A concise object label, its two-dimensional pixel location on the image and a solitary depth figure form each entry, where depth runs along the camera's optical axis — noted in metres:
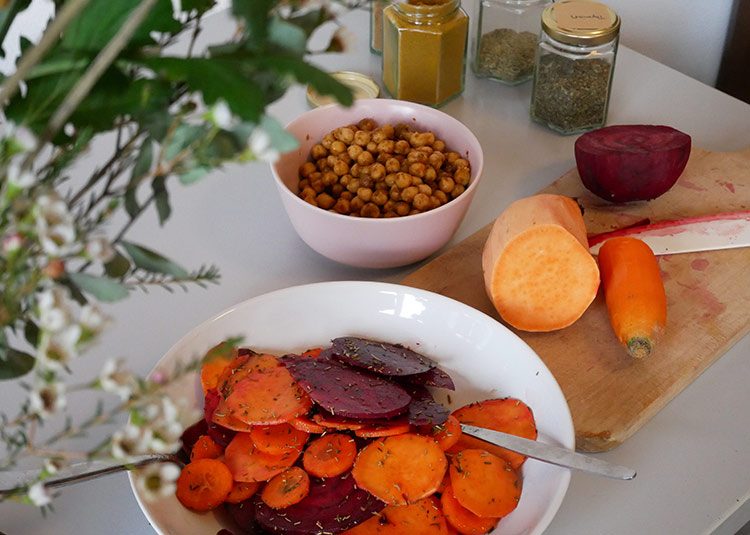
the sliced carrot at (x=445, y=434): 0.82
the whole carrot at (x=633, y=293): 0.97
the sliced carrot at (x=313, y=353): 0.92
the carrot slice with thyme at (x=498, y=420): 0.85
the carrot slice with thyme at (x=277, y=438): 0.81
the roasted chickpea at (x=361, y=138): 1.13
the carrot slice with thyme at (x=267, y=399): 0.81
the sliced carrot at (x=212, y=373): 0.88
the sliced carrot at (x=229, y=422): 0.82
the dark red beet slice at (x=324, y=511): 0.76
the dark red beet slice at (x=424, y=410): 0.81
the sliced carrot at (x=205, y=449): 0.82
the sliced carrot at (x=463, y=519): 0.78
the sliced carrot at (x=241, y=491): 0.80
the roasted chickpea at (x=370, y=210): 1.07
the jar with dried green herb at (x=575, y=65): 1.24
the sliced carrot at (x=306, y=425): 0.81
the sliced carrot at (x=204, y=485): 0.78
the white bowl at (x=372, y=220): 1.02
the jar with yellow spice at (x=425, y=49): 1.27
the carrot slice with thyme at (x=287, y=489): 0.77
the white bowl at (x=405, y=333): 0.87
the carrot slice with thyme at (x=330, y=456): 0.79
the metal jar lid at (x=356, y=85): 1.35
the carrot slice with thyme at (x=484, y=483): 0.77
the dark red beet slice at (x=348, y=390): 0.81
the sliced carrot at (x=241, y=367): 0.85
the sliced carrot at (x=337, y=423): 0.81
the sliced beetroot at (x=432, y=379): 0.88
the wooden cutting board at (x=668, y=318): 0.94
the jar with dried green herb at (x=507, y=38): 1.39
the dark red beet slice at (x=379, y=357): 0.87
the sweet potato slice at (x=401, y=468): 0.77
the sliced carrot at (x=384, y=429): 0.81
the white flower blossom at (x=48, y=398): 0.36
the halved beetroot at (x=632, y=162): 1.14
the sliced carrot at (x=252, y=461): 0.79
